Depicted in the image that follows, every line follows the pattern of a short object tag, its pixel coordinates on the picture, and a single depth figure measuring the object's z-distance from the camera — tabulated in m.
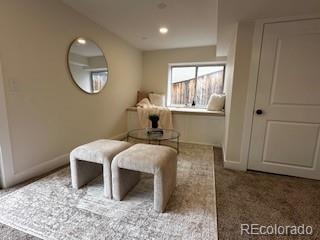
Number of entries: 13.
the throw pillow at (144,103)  3.88
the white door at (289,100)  1.85
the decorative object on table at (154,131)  2.63
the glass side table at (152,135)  2.41
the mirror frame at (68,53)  2.24
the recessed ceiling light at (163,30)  2.82
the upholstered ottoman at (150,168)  1.36
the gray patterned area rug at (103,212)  1.20
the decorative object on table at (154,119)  2.74
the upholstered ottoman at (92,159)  1.55
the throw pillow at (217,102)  3.43
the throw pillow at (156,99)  4.16
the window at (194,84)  3.98
